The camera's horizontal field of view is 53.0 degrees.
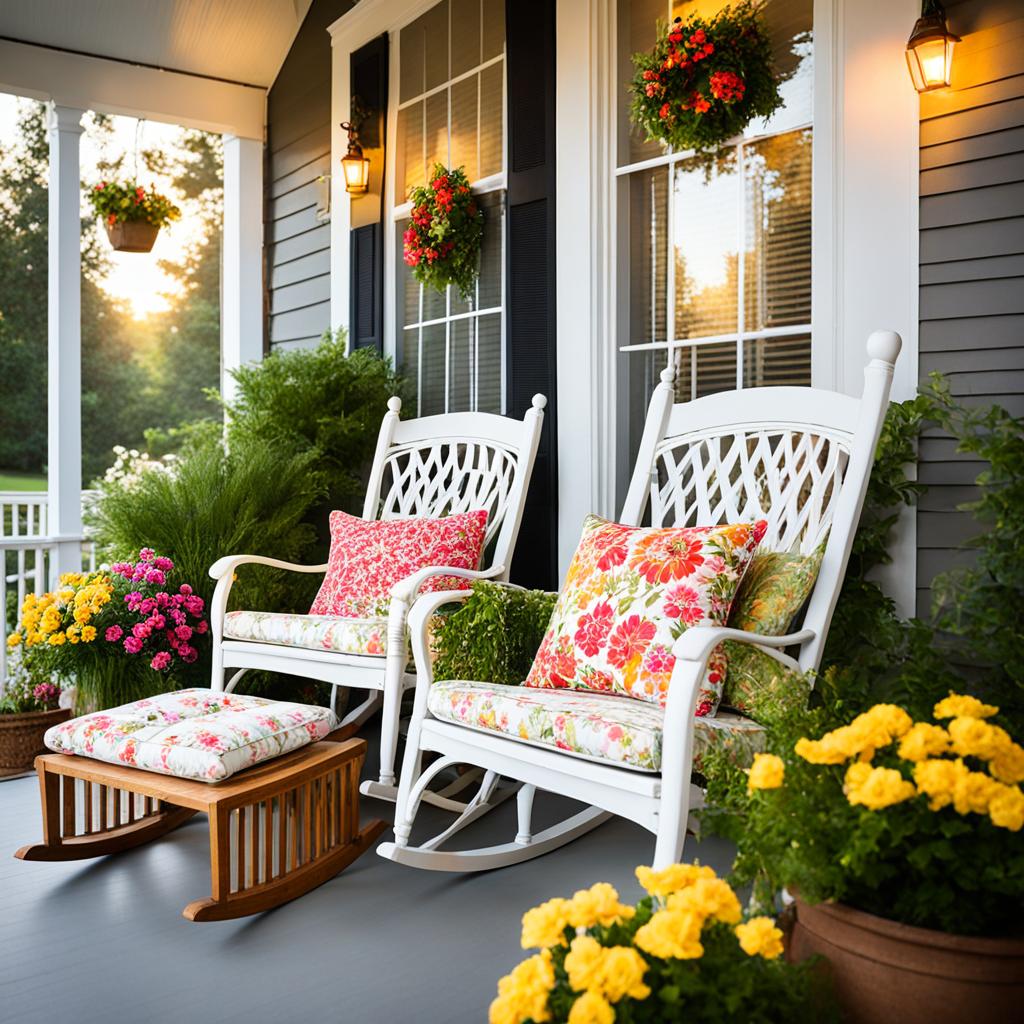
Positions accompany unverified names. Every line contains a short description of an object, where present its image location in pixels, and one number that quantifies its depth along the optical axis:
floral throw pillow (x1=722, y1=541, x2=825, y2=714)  2.18
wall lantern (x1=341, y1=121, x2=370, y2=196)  4.37
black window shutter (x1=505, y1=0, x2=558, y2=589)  3.54
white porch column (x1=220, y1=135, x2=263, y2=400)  5.16
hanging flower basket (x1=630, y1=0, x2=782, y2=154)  2.79
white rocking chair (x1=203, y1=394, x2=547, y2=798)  2.78
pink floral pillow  3.17
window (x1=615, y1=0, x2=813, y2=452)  2.83
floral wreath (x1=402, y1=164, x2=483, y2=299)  3.83
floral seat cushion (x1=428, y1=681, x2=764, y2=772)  1.90
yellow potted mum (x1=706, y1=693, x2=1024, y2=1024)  1.26
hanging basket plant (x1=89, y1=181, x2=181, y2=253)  4.79
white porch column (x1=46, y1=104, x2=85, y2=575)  4.45
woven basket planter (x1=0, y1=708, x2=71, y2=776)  3.41
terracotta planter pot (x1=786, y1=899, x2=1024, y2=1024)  1.25
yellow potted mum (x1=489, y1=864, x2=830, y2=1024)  1.17
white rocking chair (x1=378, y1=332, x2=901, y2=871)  1.87
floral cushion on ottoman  2.22
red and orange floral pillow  2.17
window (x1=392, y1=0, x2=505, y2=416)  3.87
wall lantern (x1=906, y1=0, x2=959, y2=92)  2.36
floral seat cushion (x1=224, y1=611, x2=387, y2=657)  2.89
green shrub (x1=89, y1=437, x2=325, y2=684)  3.85
